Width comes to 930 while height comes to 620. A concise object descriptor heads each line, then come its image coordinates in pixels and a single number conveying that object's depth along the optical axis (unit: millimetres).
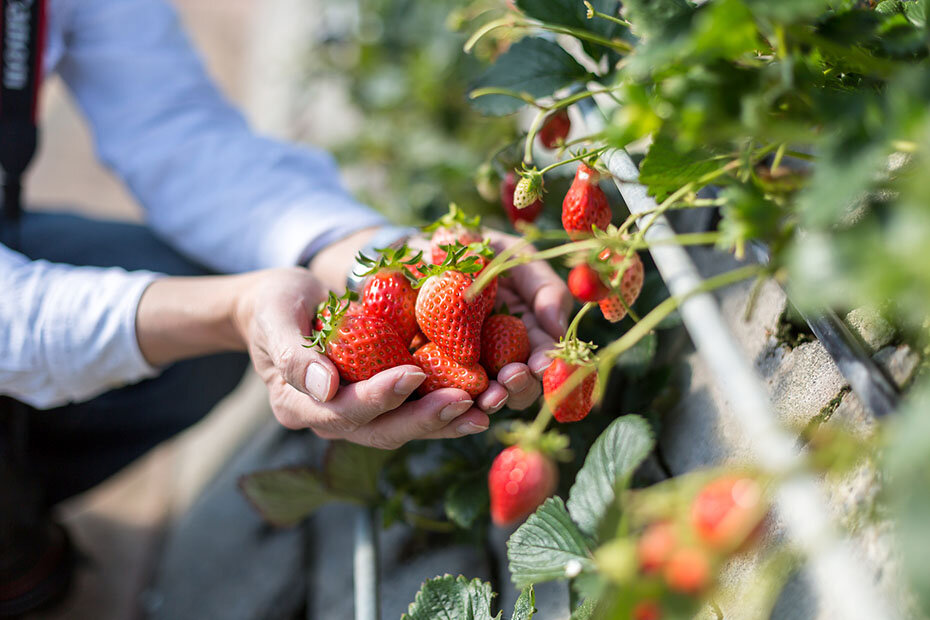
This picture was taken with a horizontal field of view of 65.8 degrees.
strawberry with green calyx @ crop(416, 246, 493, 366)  610
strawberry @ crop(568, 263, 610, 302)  525
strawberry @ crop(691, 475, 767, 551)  318
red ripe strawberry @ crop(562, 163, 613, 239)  599
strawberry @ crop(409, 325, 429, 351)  685
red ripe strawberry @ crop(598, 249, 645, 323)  572
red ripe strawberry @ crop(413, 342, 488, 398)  623
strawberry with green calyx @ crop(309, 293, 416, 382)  621
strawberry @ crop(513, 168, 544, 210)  609
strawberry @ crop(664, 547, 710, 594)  312
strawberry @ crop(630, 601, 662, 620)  335
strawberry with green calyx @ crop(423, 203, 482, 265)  707
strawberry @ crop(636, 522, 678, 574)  325
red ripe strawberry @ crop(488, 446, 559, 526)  446
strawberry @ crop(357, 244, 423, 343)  646
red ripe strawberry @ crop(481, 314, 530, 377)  648
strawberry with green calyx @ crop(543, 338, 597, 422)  540
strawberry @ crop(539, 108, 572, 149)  798
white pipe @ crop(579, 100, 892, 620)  316
